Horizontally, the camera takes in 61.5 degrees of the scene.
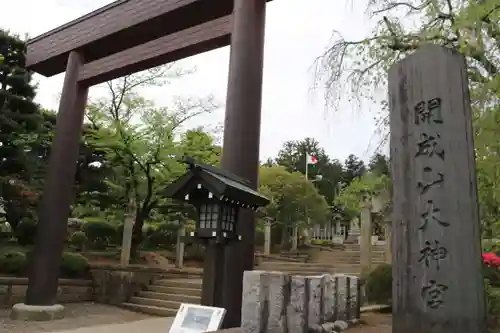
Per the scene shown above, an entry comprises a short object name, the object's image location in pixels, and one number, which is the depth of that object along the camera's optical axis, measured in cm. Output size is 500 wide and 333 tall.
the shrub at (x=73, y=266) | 1225
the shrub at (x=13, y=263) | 1120
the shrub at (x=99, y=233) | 1694
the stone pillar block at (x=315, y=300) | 547
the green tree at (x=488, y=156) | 552
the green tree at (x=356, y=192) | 1004
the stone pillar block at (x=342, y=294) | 657
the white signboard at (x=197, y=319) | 460
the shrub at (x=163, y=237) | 1813
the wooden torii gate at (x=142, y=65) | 683
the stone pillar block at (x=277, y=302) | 473
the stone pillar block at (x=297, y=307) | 494
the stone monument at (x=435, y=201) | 302
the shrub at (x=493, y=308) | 708
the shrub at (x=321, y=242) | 2612
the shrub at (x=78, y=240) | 1602
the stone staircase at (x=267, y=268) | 1090
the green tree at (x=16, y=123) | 1071
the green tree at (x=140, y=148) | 1312
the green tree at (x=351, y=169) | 4044
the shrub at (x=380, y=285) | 994
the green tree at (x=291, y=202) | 2261
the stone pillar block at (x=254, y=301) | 466
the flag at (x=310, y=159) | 3040
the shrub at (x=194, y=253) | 1872
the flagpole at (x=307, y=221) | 2291
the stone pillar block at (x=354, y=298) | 707
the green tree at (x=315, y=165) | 3602
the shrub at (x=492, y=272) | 850
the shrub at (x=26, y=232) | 1134
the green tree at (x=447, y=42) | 528
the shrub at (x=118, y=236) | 1715
